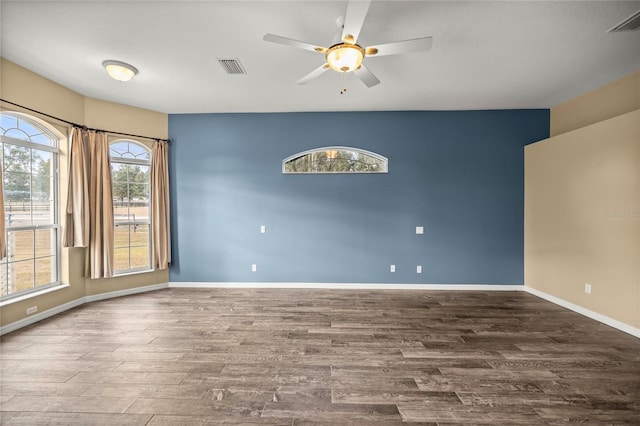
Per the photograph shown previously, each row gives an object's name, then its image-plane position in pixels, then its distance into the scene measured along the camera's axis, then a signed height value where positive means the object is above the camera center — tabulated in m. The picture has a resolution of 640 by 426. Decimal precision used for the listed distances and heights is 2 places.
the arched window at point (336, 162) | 4.73 +0.88
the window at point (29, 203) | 3.19 +0.14
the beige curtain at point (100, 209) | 3.97 +0.07
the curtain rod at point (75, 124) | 3.13 +1.25
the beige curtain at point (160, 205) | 4.53 +0.14
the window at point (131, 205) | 4.36 +0.14
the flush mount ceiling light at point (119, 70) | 3.02 +1.62
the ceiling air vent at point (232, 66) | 3.08 +1.71
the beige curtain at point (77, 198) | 3.74 +0.22
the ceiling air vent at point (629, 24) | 2.32 +1.64
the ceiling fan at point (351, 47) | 2.02 +1.33
